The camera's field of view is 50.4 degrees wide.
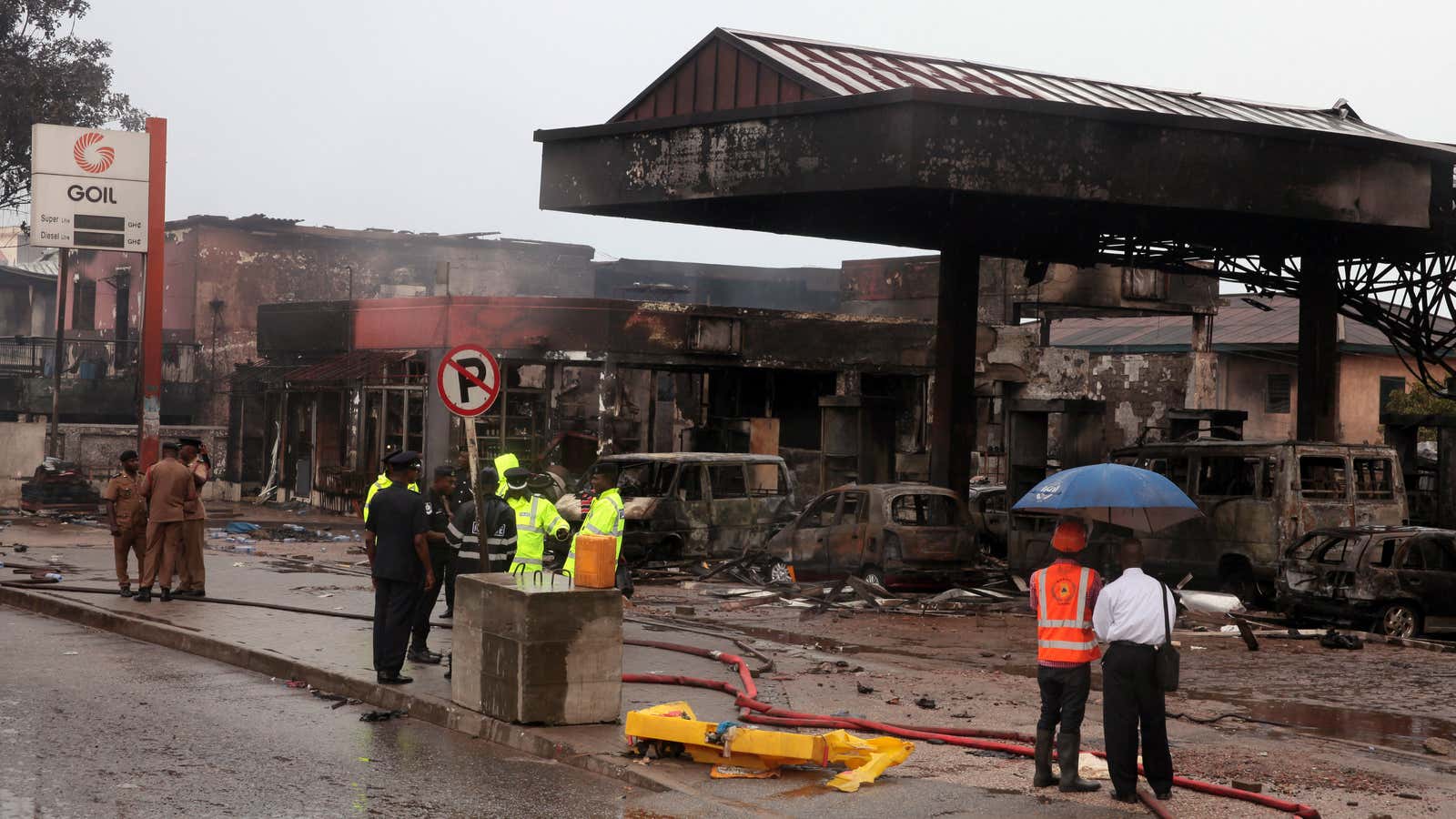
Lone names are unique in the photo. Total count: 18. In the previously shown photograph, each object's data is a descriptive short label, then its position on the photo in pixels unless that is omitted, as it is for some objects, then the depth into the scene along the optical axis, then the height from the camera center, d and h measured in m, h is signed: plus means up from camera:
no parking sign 11.66 +0.25
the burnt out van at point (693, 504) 22.30 -1.24
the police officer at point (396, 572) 11.35 -1.19
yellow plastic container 9.80 -0.92
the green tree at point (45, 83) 47.97 +9.91
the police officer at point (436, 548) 12.42 -1.17
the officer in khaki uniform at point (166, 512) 16.41 -1.16
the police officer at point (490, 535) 12.86 -1.01
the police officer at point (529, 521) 13.36 -0.93
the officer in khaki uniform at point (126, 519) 16.91 -1.28
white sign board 25.98 +3.61
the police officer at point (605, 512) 13.71 -0.84
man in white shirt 7.94 -1.29
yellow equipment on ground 8.44 -1.80
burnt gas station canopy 17.83 +3.25
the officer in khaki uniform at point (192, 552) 16.94 -1.64
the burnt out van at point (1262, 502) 18.34 -0.74
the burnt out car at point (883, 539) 19.38 -1.44
